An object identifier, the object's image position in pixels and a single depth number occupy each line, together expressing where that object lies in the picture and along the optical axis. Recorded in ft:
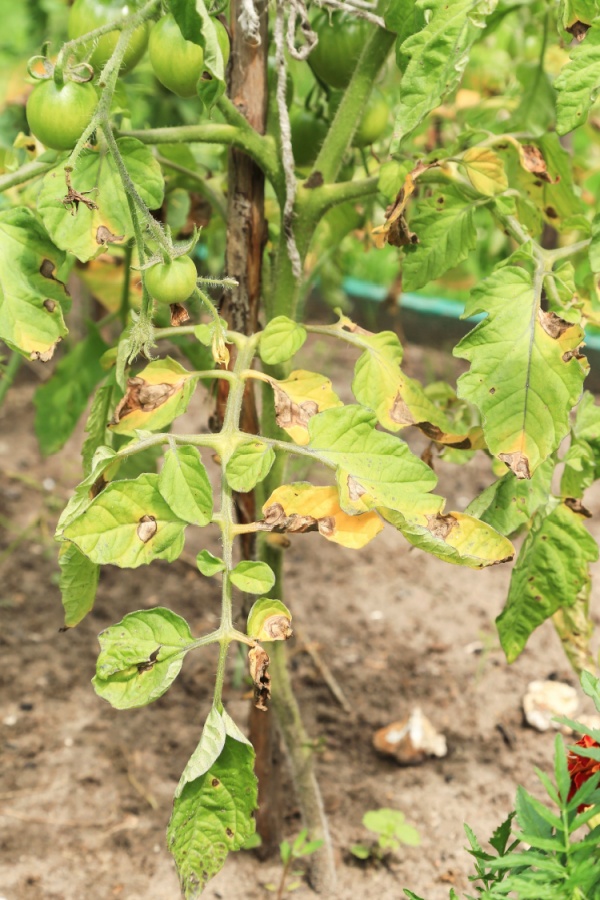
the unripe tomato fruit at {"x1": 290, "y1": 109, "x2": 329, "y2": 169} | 4.63
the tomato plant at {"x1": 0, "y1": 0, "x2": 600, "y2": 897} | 3.99
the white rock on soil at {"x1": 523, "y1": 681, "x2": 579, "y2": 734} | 5.71
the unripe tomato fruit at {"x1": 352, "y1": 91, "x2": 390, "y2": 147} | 4.54
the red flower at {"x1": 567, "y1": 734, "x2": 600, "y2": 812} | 4.11
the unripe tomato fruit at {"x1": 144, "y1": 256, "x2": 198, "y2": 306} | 3.94
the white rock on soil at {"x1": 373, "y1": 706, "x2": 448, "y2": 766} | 5.55
